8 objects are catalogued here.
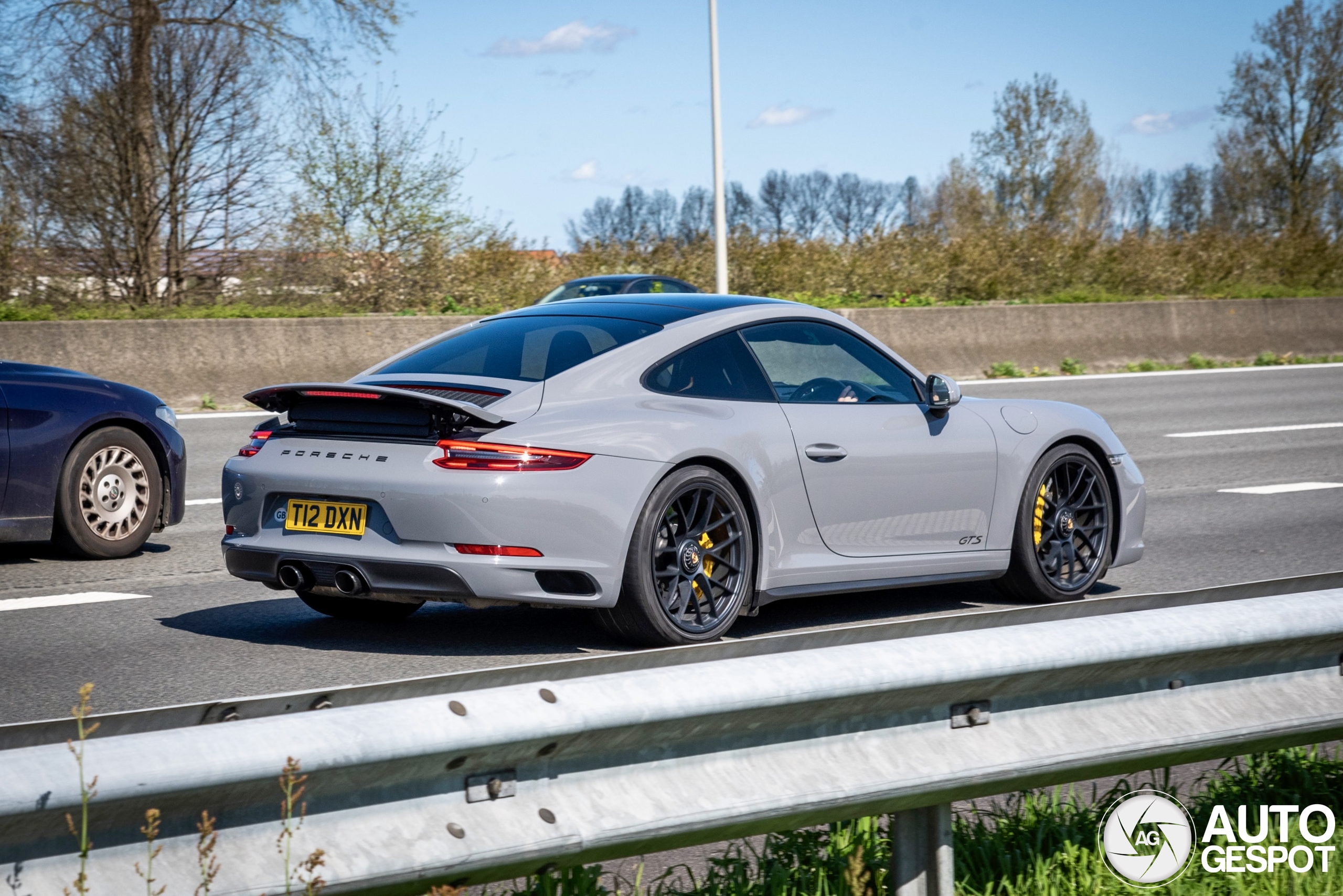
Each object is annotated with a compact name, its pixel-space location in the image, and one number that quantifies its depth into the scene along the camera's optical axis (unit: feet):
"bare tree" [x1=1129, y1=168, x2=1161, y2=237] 420.36
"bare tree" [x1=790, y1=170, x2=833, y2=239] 433.07
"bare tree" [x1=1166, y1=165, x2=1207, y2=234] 370.73
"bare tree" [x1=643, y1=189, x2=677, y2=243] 414.00
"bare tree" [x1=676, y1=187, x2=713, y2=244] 416.67
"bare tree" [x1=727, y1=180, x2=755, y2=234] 399.85
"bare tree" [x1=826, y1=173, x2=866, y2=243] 432.25
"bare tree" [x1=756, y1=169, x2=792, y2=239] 433.07
